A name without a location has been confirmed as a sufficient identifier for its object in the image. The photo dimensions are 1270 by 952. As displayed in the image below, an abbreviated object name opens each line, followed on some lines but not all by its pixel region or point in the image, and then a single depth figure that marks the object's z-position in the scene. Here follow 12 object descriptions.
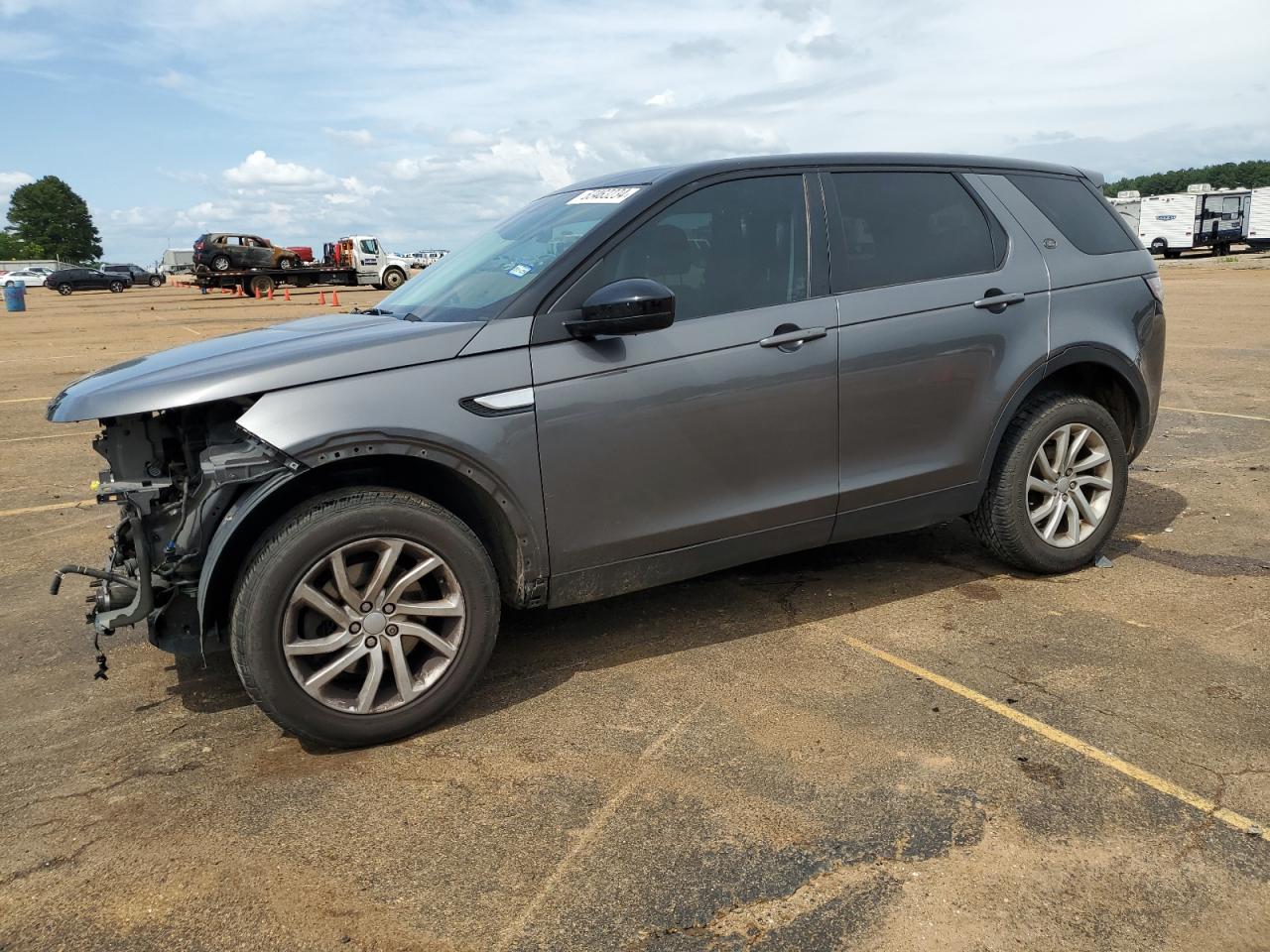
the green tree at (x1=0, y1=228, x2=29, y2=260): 133.49
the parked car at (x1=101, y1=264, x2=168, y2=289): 61.75
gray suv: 3.17
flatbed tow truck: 38.98
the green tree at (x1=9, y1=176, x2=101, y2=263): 136.88
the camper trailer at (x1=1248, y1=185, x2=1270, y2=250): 47.59
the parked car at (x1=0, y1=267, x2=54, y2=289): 76.25
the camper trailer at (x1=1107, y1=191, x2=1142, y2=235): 51.22
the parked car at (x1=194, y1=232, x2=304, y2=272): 38.91
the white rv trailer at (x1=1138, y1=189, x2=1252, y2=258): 48.06
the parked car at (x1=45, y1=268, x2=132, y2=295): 54.97
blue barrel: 32.47
